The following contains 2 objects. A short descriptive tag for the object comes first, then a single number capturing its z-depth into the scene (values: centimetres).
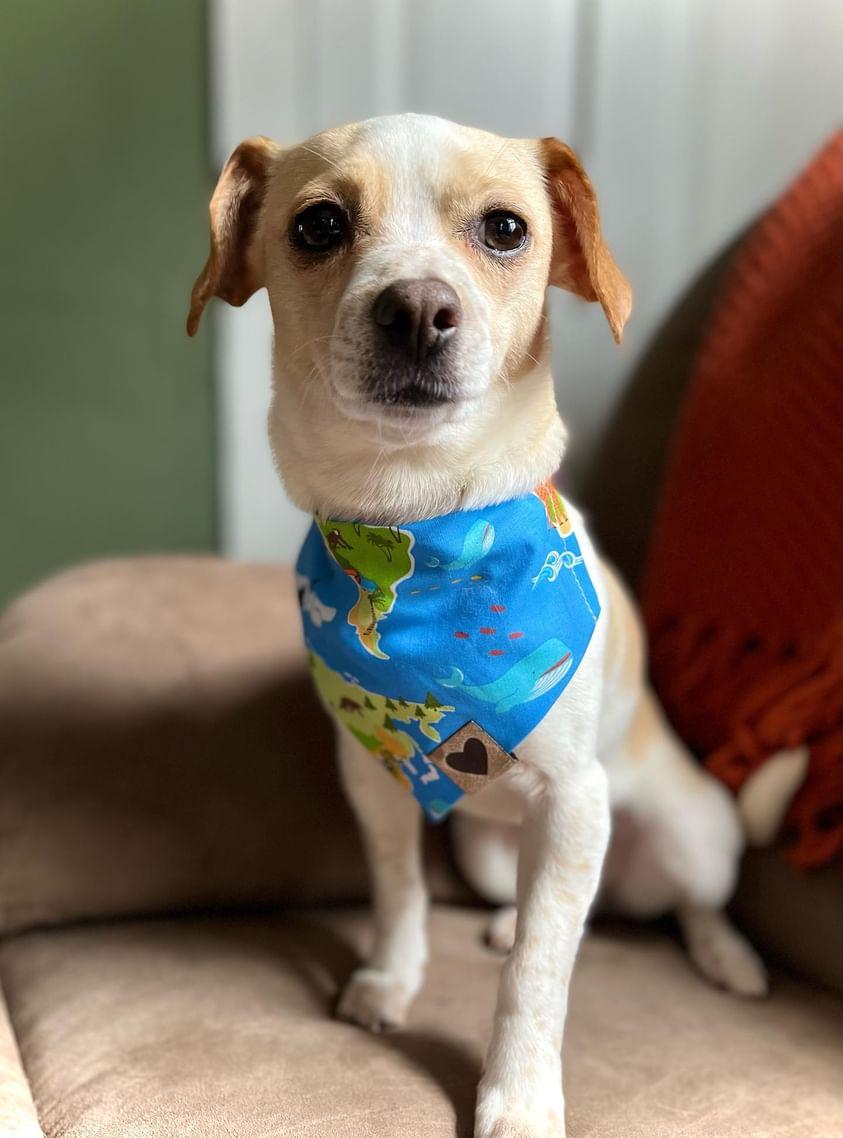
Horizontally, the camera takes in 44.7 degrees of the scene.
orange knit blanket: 45
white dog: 30
